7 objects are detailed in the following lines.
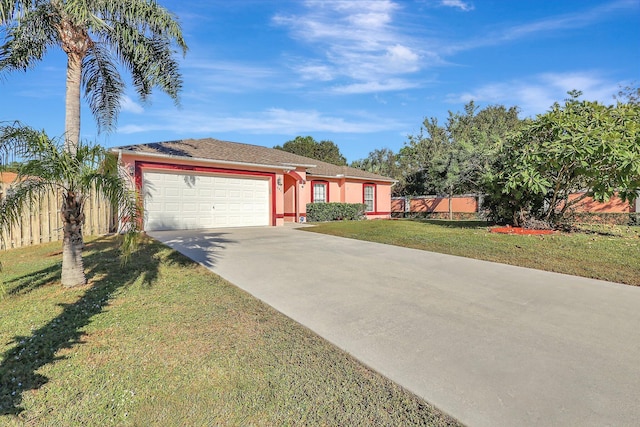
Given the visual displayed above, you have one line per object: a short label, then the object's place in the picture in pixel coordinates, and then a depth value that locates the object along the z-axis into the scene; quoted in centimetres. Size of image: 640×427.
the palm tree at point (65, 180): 479
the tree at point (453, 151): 1900
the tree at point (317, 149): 4009
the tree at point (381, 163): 3644
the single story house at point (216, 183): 1241
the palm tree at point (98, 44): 595
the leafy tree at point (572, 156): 857
